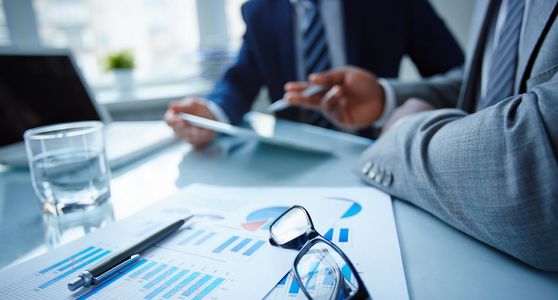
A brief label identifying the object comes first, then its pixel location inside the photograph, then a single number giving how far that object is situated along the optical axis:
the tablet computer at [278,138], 0.56
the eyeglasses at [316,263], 0.22
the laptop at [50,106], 0.63
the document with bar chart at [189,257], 0.24
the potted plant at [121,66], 1.33
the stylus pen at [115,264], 0.25
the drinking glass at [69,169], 0.41
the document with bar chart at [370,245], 0.23
